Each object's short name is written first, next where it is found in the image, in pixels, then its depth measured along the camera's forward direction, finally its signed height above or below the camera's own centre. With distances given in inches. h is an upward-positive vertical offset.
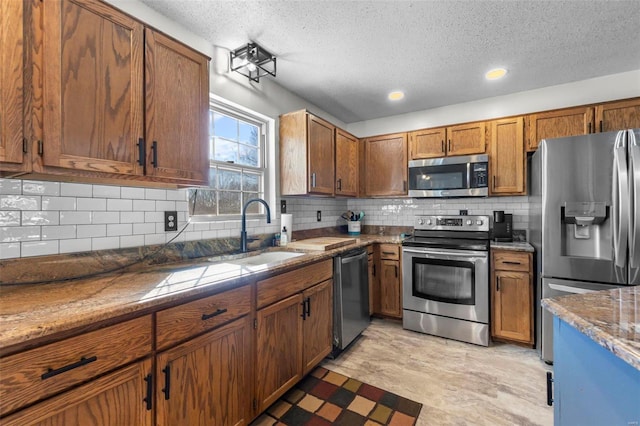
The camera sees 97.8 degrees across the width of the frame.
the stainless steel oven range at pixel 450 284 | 103.8 -27.3
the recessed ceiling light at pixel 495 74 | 100.3 +51.8
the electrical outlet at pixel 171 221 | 71.3 -1.6
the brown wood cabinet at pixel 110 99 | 42.9 +21.3
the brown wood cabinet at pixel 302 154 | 105.0 +23.5
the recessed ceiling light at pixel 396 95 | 118.3 +52.0
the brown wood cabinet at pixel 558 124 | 101.8 +34.2
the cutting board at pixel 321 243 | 96.0 -10.6
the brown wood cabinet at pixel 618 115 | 95.4 +34.4
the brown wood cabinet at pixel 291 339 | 64.4 -33.2
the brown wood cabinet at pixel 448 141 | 120.4 +33.2
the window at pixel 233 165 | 87.0 +17.2
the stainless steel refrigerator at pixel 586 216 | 78.4 -0.5
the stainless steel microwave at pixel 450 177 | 117.0 +16.6
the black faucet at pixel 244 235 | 88.7 -6.5
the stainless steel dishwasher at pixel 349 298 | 94.7 -30.5
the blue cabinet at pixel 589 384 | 27.9 -19.2
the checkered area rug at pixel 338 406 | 66.2 -48.8
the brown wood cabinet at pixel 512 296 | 99.1 -29.9
